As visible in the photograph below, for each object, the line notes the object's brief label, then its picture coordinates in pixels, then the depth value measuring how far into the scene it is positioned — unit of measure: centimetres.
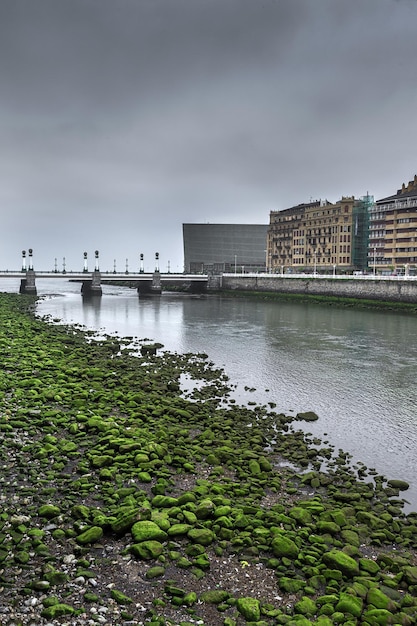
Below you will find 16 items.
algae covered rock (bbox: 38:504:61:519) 1042
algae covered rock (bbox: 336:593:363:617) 836
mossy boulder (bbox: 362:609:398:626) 816
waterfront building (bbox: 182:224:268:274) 19162
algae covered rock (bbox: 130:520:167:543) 990
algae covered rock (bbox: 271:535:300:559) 984
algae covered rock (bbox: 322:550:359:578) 957
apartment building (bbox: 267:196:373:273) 12681
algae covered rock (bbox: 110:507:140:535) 1014
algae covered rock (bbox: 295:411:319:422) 2033
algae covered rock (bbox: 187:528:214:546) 1005
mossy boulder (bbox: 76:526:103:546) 969
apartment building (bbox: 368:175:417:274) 10862
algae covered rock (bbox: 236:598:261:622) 806
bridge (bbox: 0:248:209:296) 10869
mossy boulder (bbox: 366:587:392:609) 859
